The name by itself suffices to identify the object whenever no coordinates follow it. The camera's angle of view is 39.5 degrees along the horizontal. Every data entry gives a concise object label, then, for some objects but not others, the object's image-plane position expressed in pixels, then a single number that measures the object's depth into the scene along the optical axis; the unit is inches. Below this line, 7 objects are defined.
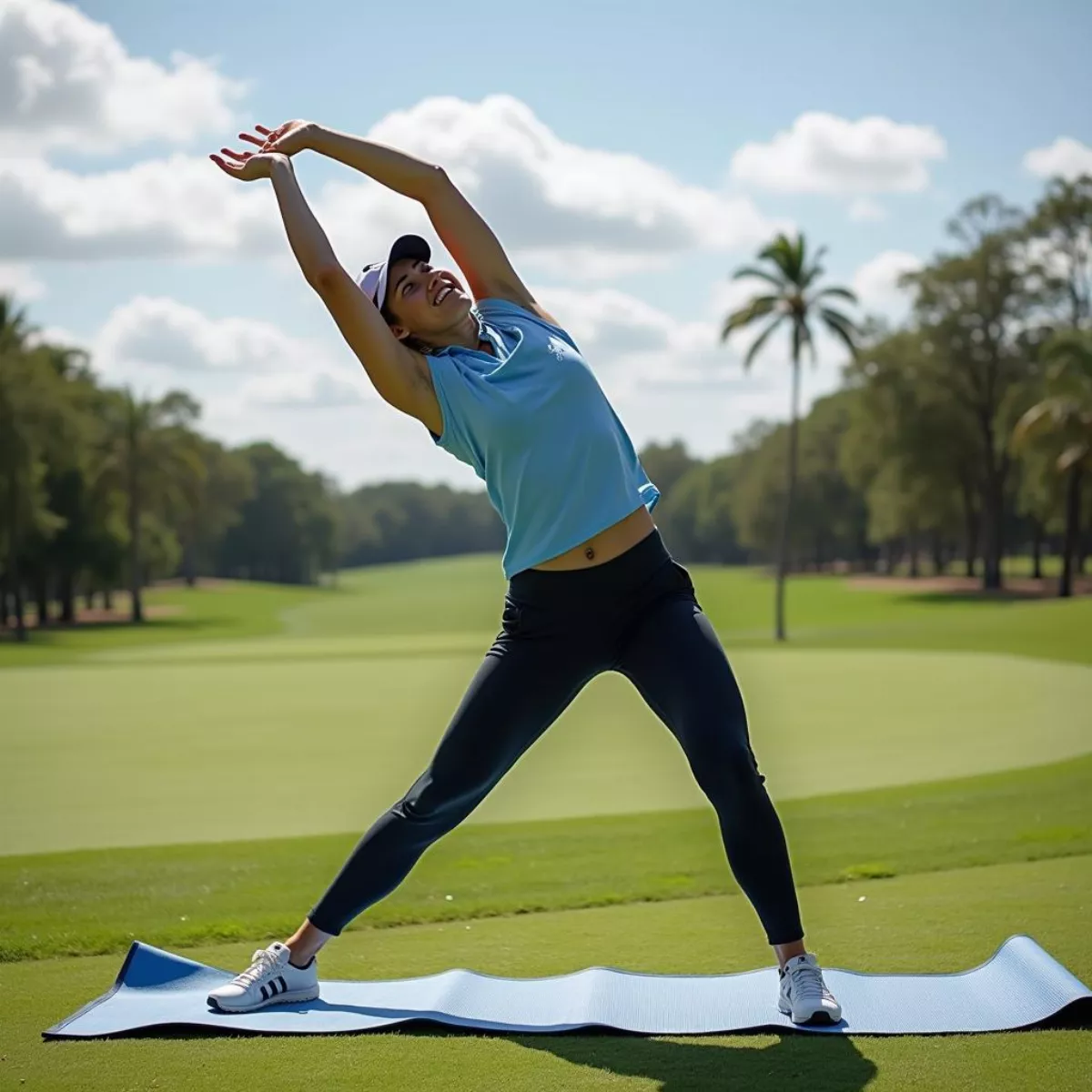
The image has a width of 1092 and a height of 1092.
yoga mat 150.1
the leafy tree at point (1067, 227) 2082.9
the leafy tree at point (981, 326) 2065.7
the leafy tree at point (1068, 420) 1626.5
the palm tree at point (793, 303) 1594.5
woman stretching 157.6
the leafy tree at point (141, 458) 2064.5
